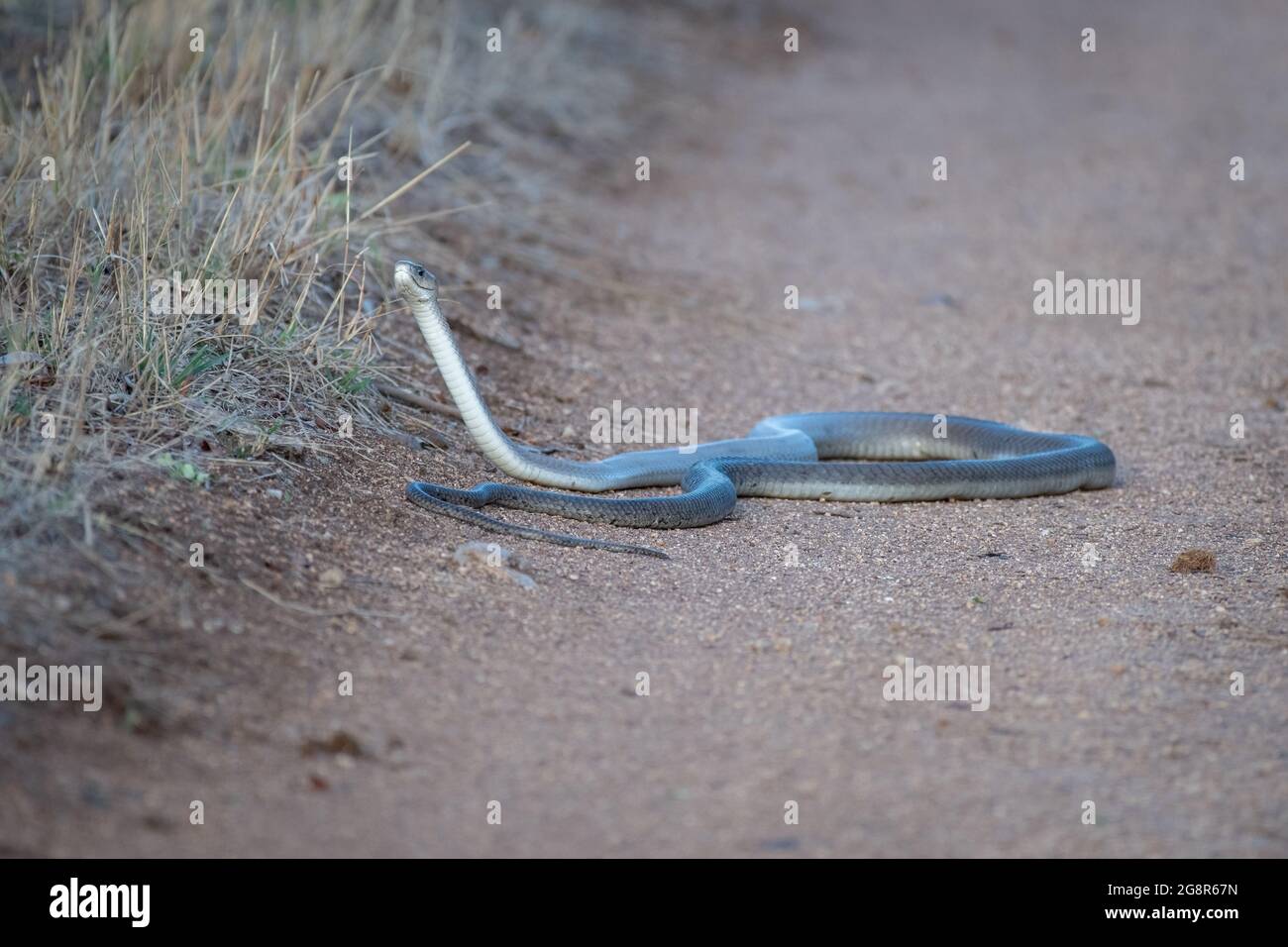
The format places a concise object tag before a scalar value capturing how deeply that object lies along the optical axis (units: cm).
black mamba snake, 531
